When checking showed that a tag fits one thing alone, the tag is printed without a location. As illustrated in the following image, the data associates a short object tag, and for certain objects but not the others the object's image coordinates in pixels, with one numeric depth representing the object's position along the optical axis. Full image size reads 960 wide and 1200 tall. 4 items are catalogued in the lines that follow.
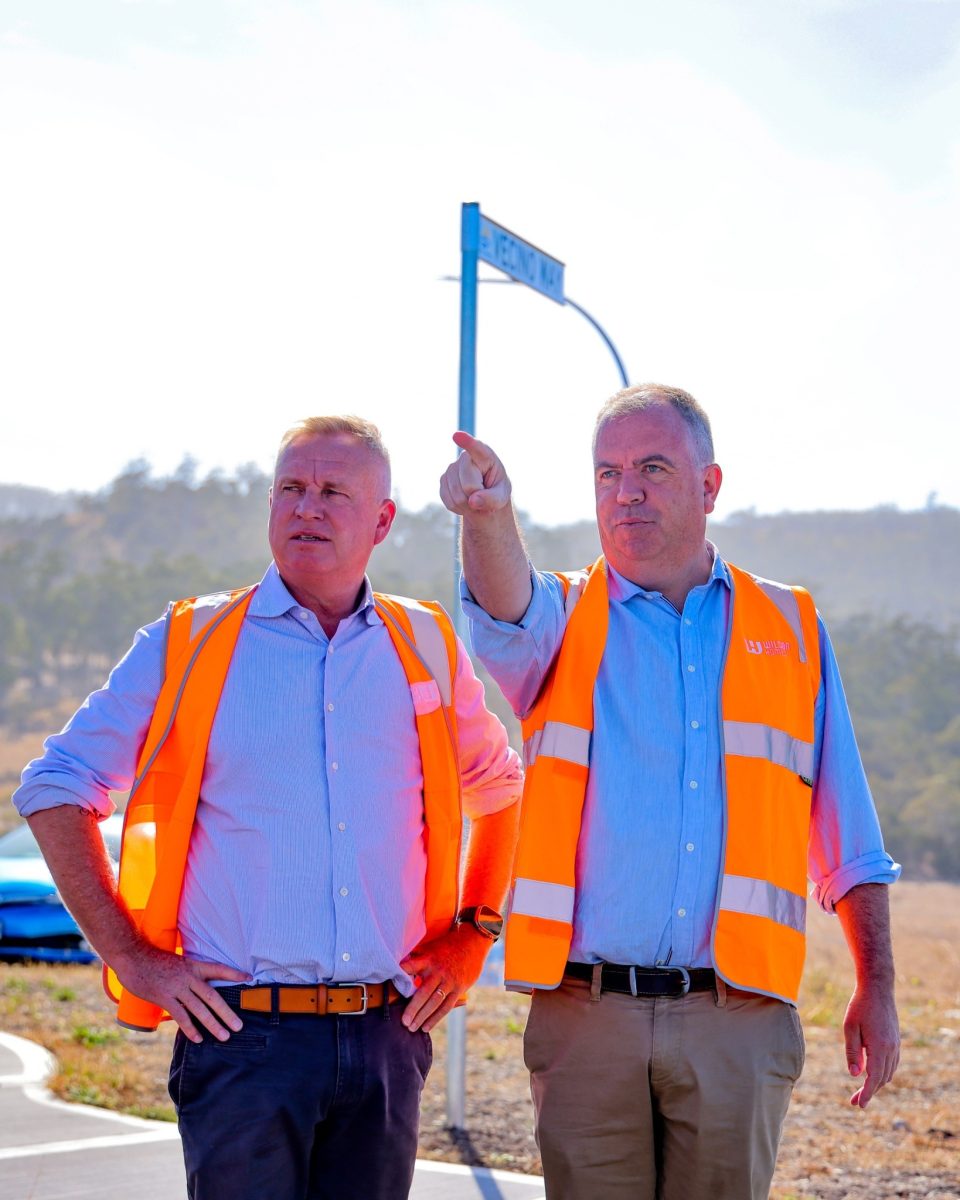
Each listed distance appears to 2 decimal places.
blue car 12.16
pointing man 3.30
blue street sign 6.41
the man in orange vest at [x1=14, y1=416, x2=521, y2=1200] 3.21
